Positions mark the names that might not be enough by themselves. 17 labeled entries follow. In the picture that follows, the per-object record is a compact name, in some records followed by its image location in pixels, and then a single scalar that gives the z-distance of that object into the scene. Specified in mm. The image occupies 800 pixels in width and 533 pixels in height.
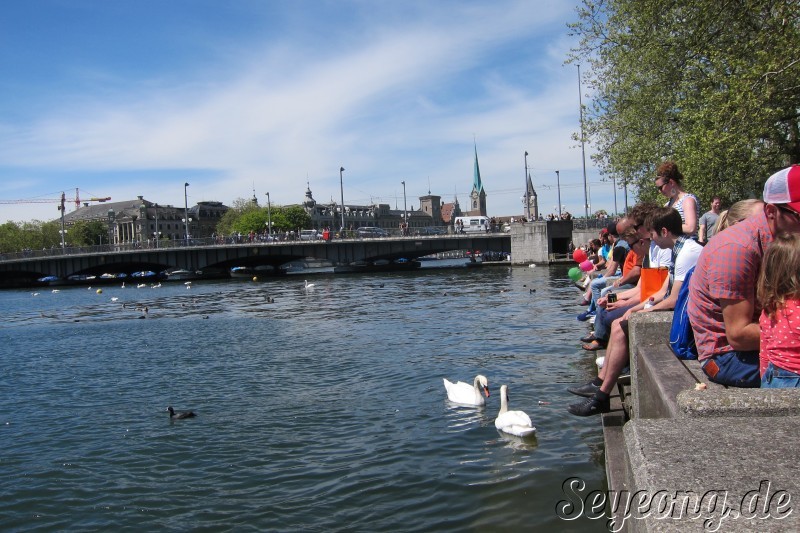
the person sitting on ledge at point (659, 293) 6219
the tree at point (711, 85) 15641
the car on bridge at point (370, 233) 73512
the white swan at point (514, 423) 7777
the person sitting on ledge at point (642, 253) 7547
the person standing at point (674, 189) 7709
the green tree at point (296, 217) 141250
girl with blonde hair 3795
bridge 66812
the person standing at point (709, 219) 11285
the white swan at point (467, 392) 9461
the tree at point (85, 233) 145250
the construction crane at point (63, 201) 103312
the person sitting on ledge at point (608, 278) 12655
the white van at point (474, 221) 91625
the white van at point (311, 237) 73825
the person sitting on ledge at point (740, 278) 3875
